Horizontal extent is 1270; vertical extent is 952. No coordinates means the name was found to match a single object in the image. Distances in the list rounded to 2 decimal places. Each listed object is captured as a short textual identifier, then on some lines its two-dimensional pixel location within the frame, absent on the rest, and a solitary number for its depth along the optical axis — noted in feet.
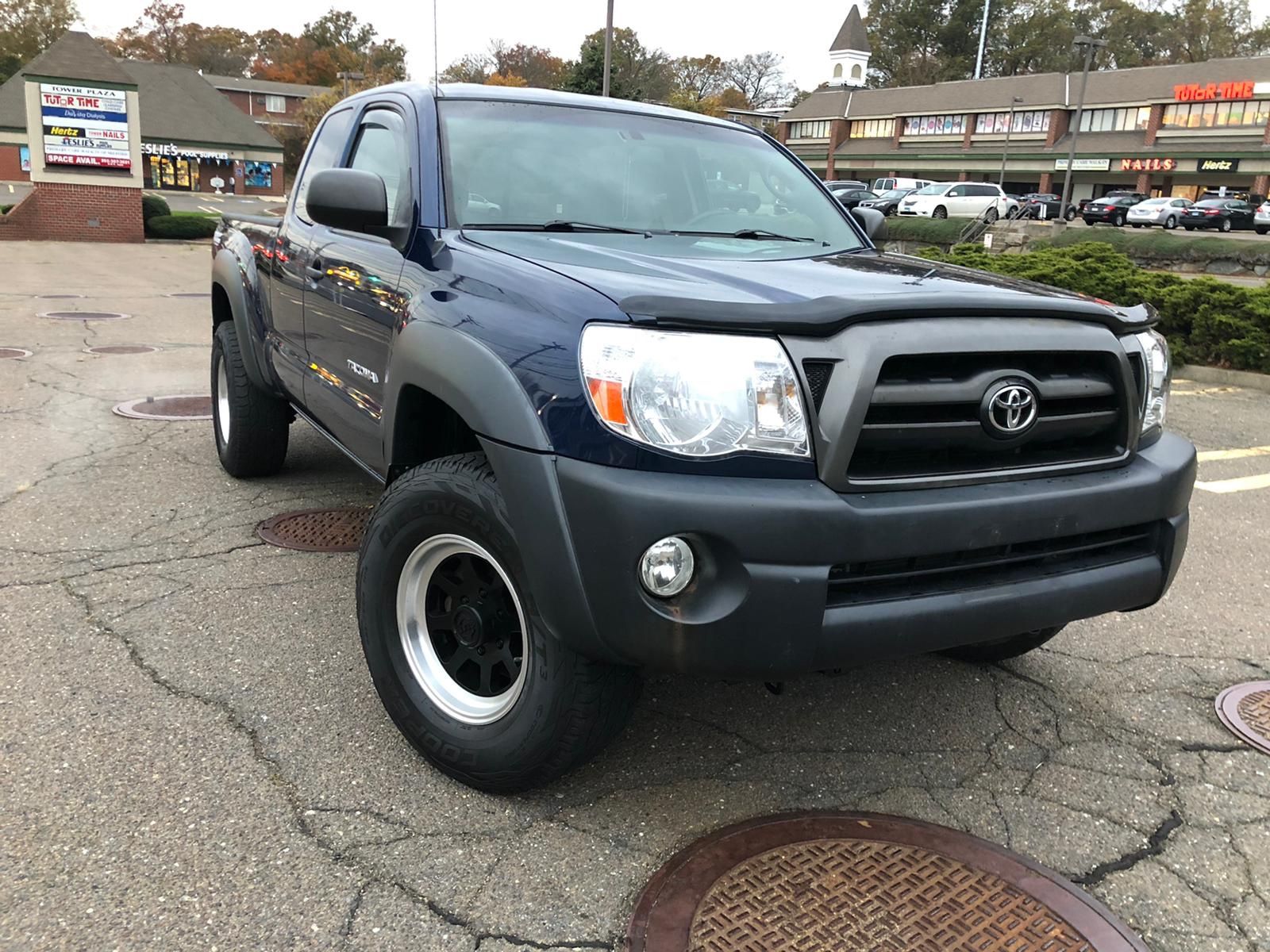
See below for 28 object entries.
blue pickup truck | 7.21
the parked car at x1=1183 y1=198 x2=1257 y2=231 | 127.34
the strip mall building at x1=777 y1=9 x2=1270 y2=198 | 180.45
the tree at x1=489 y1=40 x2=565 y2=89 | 256.93
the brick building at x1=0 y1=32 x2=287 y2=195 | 192.03
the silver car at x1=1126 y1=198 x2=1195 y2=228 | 129.29
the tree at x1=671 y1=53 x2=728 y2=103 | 276.62
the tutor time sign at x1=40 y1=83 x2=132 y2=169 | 76.28
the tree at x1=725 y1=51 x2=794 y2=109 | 286.25
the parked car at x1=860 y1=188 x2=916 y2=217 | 128.16
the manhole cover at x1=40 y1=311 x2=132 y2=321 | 39.65
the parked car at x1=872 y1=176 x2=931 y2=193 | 164.55
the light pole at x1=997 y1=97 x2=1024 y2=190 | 202.59
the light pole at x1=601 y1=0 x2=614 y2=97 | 55.36
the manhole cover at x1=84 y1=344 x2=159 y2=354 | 32.14
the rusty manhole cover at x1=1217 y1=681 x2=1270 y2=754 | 10.73
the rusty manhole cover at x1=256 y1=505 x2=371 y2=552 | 15.06
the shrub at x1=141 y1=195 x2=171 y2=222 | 89.04
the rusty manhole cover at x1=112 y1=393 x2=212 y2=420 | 23.18
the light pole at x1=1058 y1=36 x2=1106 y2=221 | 117.48
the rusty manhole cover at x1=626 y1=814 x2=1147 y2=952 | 7.35
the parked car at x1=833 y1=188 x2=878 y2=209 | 135.74
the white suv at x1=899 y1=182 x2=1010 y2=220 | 132.67
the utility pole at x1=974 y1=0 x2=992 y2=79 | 270.05
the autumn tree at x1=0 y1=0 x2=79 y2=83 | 265.75
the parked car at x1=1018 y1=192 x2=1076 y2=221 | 149.14
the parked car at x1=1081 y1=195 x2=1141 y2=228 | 140.67
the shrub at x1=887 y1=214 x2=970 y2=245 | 96.32
